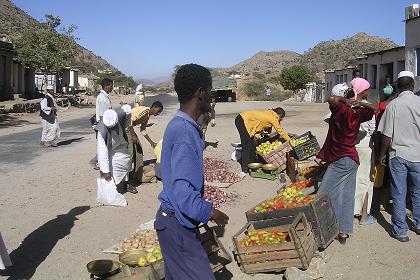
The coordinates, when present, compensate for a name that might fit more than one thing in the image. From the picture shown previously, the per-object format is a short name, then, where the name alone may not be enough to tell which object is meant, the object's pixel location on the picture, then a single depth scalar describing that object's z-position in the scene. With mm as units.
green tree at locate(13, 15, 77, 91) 34781
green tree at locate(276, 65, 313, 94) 55691
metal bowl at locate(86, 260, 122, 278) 4391
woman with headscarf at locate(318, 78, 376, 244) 5227
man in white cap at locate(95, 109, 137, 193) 7027
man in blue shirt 2641
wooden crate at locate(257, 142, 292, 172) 9500
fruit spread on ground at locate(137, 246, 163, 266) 4604
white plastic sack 7133
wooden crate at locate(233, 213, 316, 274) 4750
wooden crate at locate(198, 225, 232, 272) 4156
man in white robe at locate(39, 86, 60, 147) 14359
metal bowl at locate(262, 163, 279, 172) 9297
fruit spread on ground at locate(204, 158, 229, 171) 10328
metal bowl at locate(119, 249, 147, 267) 4746
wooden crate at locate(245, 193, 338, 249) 5172
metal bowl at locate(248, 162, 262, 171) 9484
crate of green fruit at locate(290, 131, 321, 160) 8953
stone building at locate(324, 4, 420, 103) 24312
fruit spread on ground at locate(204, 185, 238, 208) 7702
